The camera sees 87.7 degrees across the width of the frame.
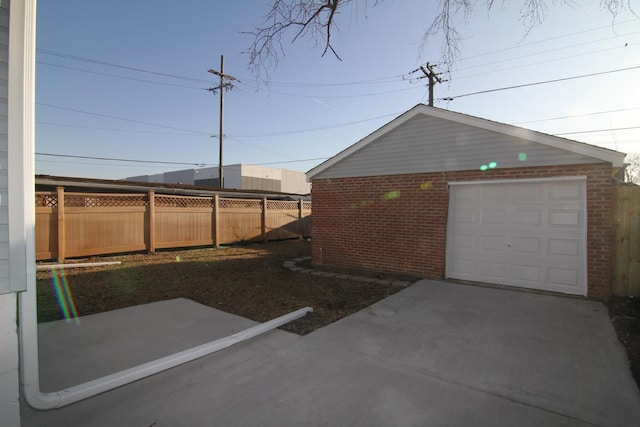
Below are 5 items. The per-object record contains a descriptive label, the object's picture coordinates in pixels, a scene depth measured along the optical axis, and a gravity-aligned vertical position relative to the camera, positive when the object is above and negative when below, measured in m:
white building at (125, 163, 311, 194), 43.22 +4.59
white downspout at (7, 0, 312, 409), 2.26 +0.18
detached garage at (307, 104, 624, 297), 6.00 +0.15
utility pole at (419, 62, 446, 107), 17.50 +7.28
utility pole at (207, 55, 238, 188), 20.87 +7.82
